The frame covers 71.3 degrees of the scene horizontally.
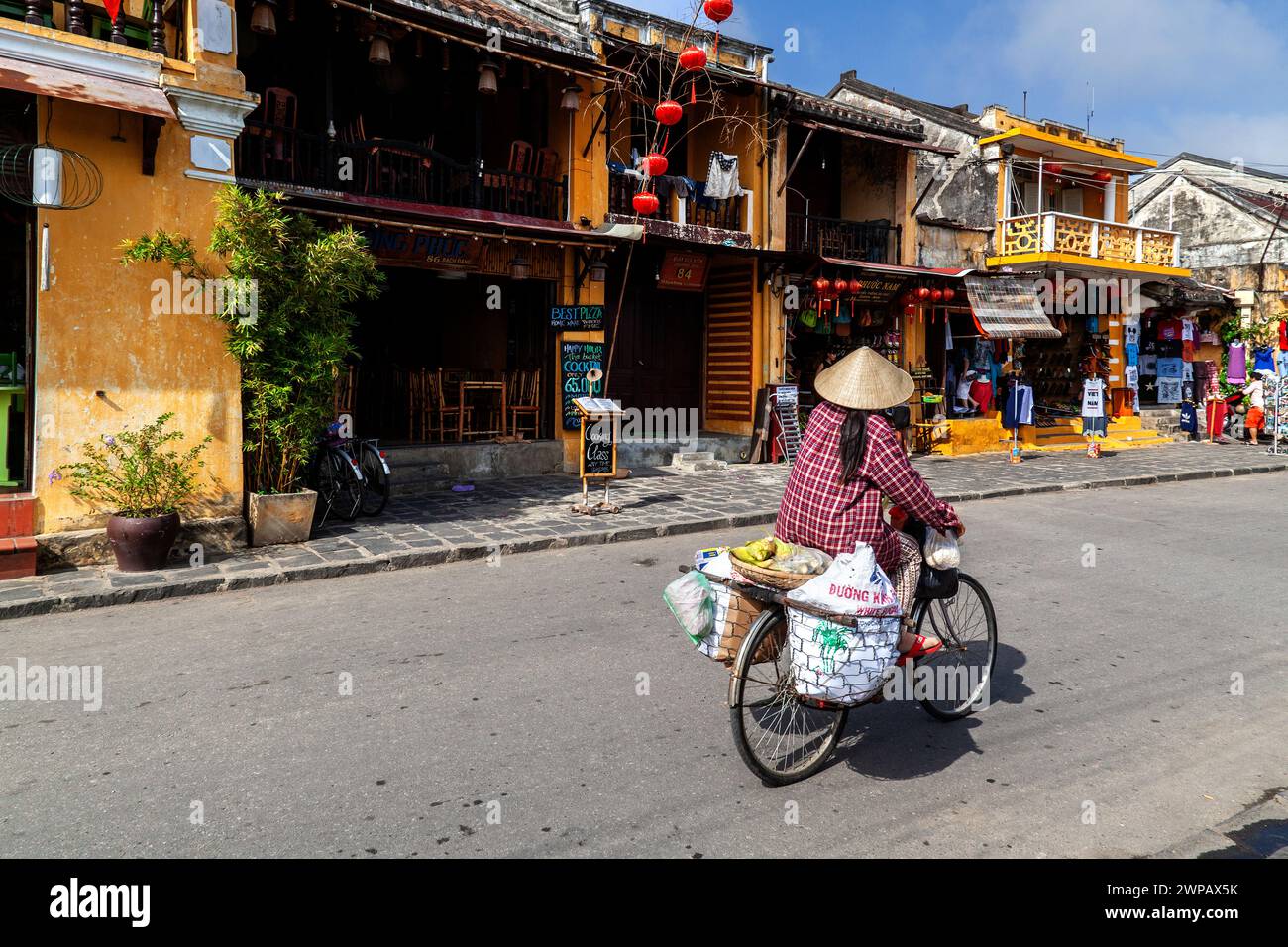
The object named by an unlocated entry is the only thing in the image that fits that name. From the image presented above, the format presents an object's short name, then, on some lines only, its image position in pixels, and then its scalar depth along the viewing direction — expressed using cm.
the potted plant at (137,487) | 793
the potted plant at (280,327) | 866
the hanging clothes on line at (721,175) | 1653
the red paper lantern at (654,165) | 1203
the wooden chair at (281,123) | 1190
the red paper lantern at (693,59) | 1145
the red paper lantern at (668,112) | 1150
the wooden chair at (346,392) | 1252
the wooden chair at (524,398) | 1448
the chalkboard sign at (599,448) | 1162
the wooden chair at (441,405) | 1375
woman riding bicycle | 418
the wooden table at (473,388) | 1377
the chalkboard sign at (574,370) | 1449
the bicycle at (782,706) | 384
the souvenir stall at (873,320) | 1778
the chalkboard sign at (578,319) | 1398
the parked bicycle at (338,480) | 1017
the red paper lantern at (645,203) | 1294
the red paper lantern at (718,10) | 1009
